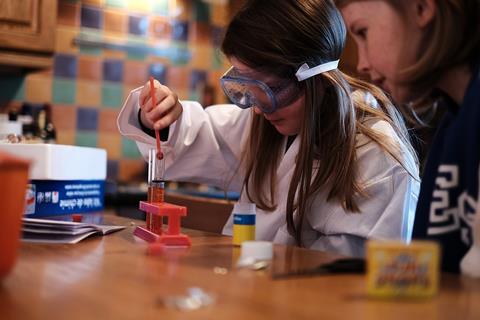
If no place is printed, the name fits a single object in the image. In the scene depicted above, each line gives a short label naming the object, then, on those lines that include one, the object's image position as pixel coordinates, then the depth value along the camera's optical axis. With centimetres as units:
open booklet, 119
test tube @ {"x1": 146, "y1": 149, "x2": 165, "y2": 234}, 126
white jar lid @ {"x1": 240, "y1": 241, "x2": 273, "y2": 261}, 98
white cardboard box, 154
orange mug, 76
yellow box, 76
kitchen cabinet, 280
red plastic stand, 117
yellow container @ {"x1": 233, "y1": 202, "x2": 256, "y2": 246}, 120
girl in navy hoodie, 97
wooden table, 68
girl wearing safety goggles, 142
